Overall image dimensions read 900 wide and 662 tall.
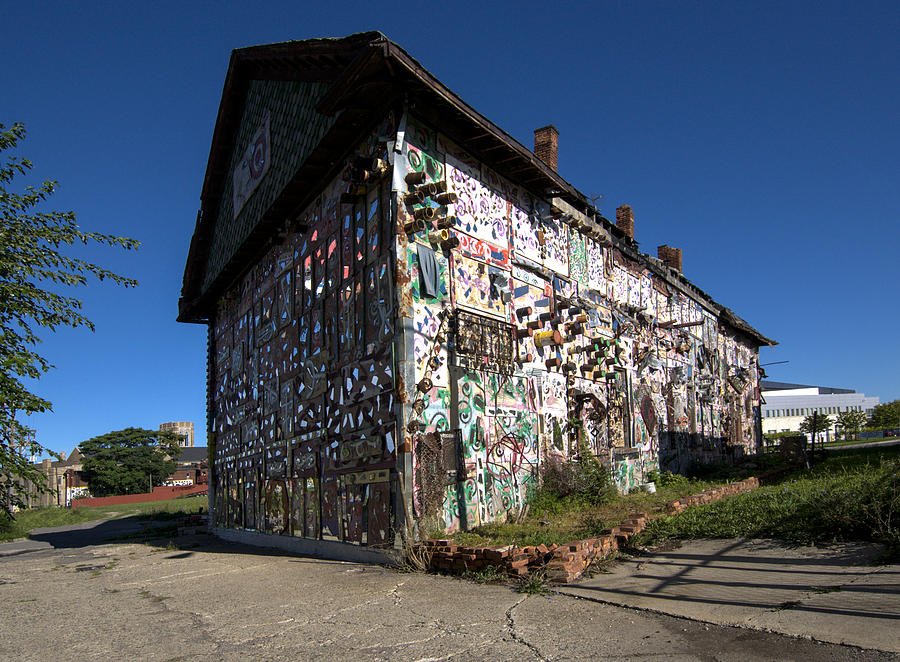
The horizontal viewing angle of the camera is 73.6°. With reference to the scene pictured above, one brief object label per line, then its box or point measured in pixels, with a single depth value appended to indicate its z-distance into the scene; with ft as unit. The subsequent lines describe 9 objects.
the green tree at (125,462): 186.91
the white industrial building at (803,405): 325.21
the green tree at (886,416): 214.07
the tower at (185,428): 376.27
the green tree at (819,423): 73.49
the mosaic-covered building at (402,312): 32.22
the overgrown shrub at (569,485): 37.15
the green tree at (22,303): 23.14
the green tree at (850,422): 204.33
